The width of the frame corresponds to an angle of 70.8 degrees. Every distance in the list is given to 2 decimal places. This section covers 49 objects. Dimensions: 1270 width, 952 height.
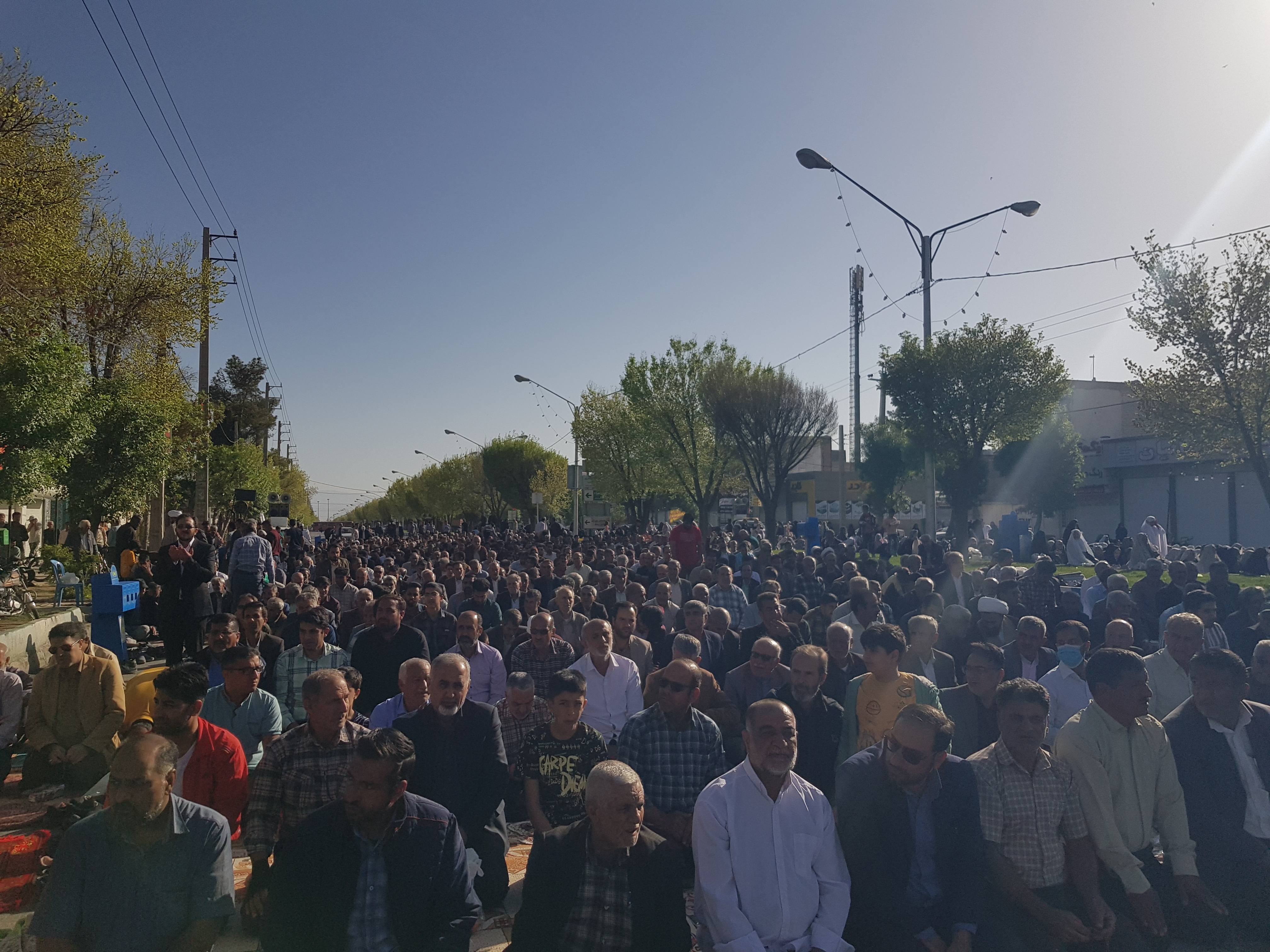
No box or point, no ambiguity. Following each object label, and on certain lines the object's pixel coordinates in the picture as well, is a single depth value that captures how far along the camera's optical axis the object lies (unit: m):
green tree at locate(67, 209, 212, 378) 23.73
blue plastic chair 15.92
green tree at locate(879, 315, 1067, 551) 22.19
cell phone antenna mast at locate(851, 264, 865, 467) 51.44
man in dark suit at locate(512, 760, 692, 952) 3.52
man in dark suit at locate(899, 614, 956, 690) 6.64
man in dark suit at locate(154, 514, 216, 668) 11.77
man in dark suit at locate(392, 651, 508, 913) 4.90
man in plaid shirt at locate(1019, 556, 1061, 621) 10.24
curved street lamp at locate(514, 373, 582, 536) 31.50
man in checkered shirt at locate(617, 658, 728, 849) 4.94
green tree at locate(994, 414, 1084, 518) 47.06
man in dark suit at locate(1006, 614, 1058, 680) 7.11
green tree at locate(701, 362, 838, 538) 33.06
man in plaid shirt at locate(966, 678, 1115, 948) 4.08
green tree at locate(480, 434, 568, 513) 73.31
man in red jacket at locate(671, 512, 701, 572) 16.48
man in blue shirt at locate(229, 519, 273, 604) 12.53
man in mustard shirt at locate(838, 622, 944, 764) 5.41
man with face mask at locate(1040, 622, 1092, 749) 6.19
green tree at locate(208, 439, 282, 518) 39.59
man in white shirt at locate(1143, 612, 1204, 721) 6.31
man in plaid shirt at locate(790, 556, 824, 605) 11.86
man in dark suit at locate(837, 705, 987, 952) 3.88
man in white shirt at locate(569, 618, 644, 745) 6.66
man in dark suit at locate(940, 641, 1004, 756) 5.55
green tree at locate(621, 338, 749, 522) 37.19
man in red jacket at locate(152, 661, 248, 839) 4.87
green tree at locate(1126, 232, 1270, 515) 16.28
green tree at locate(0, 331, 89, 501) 15.18
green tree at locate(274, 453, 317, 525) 87.06
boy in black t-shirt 5.10
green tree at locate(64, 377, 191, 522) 21.80
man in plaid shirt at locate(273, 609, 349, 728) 6.81
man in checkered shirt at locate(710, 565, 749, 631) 11.06
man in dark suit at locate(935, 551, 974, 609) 10.65
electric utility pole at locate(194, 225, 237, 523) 25.67
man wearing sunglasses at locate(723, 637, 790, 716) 6.71
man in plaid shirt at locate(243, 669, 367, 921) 4.36
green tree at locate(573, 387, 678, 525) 42.44
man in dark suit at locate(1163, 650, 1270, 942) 4.64
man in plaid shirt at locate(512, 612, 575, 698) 7.50
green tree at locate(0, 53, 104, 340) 14.63
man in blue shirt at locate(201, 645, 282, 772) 5.79
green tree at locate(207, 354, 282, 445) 66.19
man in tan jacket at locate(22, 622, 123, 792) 6.63
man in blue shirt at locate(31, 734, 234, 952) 3.41
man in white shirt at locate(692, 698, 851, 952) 3.64
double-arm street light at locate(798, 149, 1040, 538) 16.47
